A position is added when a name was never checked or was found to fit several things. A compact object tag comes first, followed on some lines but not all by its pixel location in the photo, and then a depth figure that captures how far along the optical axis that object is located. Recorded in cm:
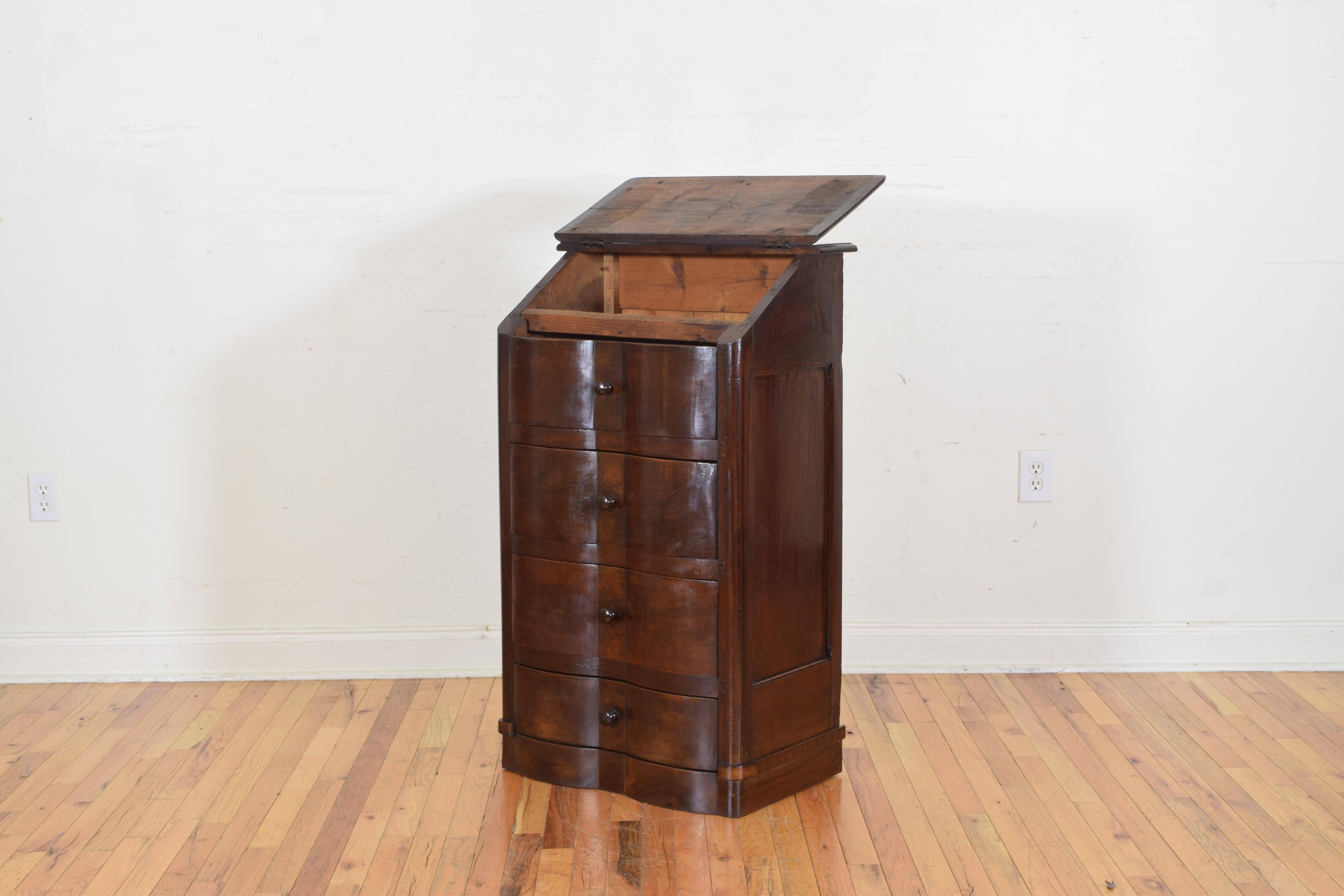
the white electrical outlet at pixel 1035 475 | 273
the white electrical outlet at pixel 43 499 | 271
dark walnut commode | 196
